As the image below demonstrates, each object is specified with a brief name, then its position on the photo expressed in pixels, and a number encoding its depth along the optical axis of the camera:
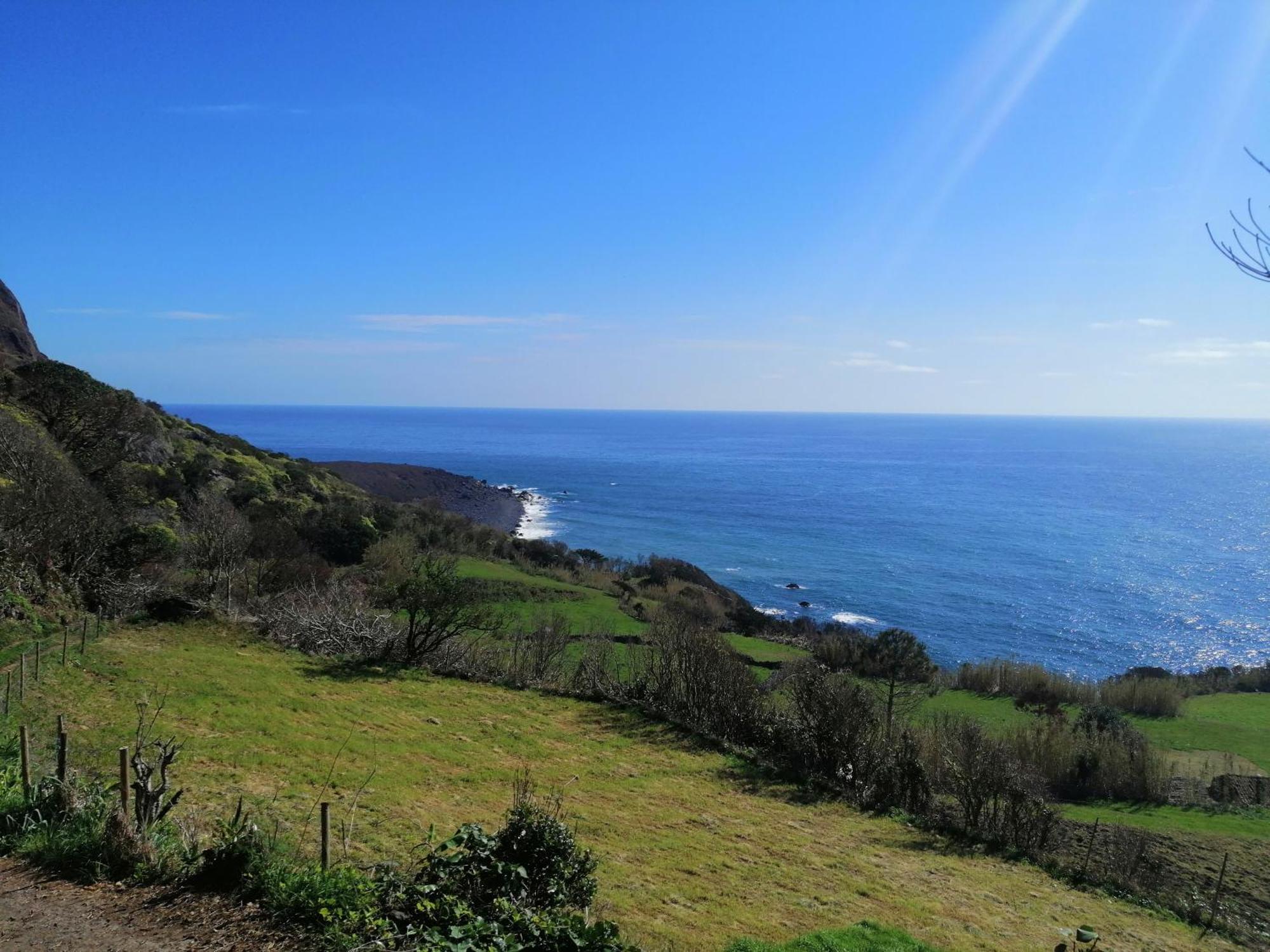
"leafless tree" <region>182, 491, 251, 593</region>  28.02
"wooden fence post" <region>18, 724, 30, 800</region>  9.05
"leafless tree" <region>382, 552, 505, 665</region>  26.45
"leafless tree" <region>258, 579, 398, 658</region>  26.31
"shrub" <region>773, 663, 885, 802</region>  22.42
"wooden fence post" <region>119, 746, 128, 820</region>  7.93
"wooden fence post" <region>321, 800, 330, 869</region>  7.92
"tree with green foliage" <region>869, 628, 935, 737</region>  31.09
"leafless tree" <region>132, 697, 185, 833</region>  8.02
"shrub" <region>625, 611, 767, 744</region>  25.27
